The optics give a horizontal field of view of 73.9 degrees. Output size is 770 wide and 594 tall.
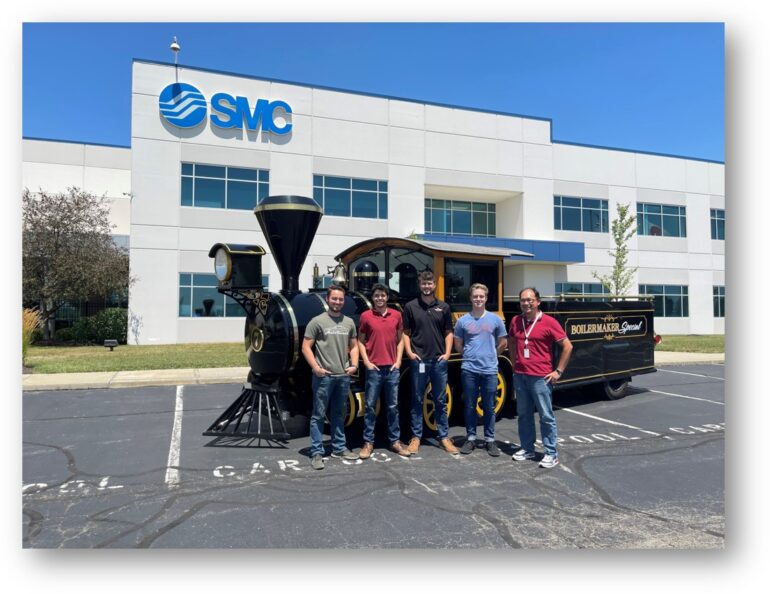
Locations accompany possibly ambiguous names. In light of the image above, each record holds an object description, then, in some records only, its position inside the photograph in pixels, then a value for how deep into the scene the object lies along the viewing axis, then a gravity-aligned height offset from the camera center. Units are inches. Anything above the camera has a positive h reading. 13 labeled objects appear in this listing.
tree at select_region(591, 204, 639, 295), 815.7 +78.0
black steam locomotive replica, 224.1 +5.6
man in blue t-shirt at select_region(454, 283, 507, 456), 209.8 -20.9
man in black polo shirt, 208.8 -17.6
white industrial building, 739.4 +204.2
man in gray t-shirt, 194.5 -20.4
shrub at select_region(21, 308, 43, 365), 467.2 -17.8
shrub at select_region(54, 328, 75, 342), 778.2 -43.4
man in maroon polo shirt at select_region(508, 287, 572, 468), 194.7 -23.8
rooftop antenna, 713.0 +364.6
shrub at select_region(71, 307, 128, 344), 765.3 -31.9
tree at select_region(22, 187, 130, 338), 714.2 +69.0
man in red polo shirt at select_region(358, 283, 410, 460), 201.9 -18.9
